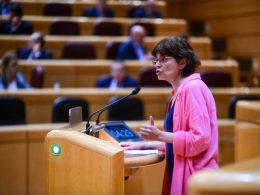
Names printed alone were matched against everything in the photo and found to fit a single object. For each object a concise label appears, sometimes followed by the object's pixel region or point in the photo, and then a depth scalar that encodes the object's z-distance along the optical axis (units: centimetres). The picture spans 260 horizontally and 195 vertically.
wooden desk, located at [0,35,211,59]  1204
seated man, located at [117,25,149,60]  1167
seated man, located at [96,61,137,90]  979
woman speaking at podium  353
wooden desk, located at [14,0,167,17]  1485
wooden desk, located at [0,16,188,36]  1347
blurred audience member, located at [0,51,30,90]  921
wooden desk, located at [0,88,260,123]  853
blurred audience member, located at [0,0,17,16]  1365
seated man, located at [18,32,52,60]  1107
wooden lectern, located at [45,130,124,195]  354
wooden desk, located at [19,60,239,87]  1047
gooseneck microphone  398
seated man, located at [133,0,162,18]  1464
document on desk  407
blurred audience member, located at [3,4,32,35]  1249
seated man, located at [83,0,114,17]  1426
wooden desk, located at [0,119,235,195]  639
